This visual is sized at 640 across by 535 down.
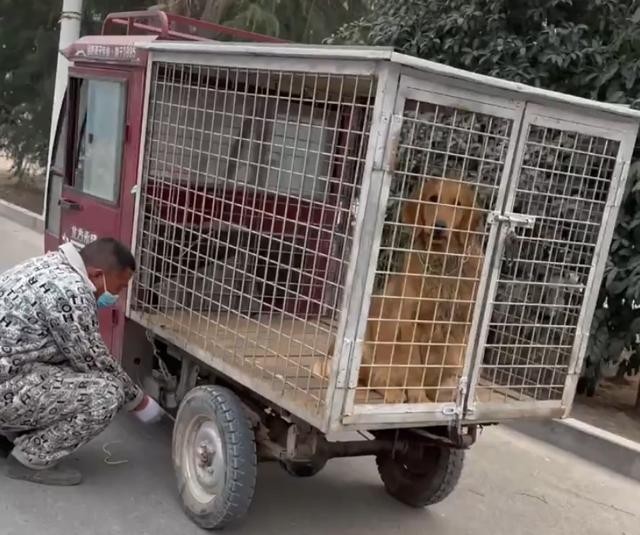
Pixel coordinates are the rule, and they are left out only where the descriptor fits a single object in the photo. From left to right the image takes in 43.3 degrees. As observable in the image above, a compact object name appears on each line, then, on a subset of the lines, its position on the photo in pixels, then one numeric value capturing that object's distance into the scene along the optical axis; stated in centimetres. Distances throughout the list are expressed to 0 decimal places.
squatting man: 368
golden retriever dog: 315
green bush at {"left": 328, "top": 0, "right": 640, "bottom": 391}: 535
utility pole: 916
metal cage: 295
